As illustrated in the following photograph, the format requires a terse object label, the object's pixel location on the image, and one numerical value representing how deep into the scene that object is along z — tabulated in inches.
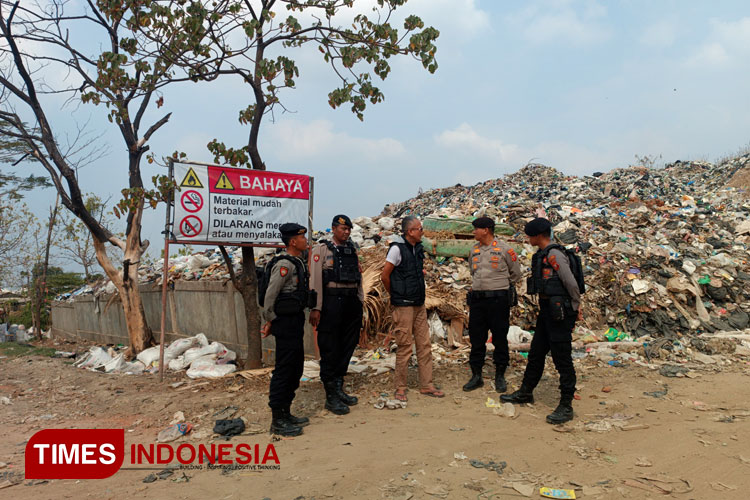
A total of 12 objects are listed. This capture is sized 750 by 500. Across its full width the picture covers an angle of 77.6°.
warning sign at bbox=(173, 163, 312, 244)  219.6
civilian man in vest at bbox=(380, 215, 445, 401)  183.9
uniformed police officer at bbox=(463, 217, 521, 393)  187.3
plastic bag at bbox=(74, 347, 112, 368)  325.7
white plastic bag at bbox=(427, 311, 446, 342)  264.7
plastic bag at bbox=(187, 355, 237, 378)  250.2
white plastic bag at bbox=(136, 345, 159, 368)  300.5
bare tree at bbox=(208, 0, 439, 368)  223.5
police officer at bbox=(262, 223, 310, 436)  156.8
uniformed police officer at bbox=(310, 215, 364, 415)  178.2
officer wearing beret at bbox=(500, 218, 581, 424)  156.1
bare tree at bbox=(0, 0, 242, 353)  218.2
